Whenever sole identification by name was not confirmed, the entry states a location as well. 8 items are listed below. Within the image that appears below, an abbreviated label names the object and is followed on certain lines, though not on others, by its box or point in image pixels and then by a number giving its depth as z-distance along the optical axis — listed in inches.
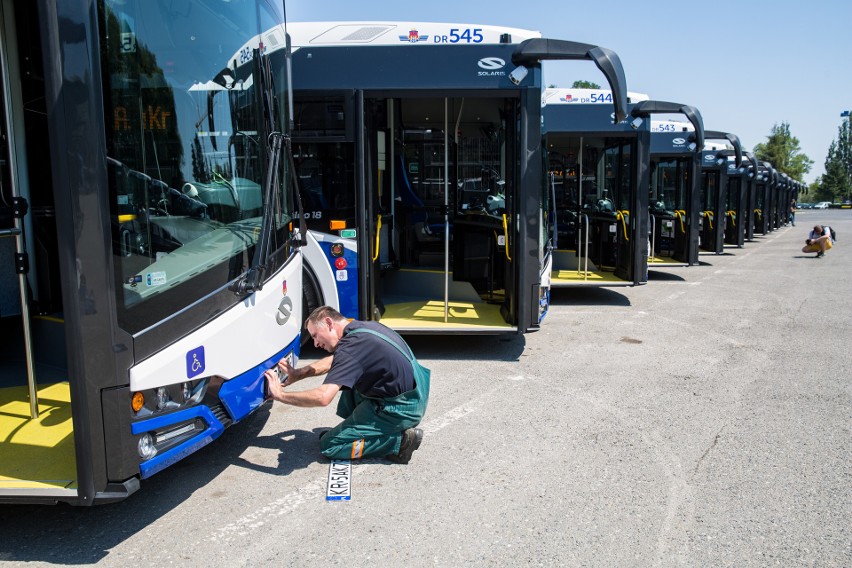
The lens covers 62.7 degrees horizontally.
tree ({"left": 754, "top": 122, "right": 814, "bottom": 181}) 3280.0
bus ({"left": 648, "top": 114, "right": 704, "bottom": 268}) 565.0
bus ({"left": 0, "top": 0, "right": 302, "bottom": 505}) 117.6
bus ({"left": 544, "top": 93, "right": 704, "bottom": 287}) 416.2
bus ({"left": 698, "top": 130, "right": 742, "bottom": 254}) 685.3
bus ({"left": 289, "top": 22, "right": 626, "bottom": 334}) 261.6
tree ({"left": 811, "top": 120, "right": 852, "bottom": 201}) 3767.2
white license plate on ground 160.5
